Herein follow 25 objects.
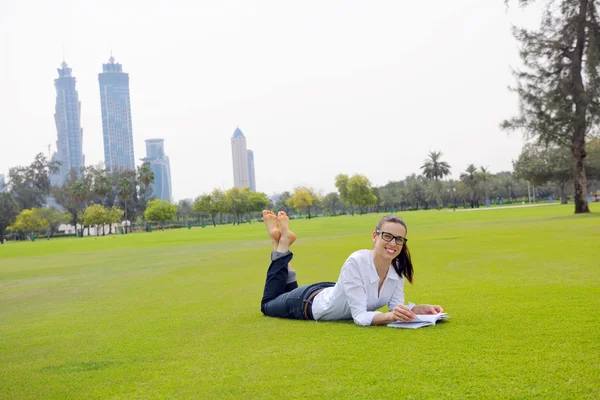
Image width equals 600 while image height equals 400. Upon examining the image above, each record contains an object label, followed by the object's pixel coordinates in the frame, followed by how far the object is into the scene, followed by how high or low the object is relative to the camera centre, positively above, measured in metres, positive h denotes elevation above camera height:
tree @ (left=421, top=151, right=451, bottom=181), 132.00 +8.39
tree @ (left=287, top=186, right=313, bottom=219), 150.38 +3.28
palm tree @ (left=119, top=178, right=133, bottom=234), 124.94 +8.14
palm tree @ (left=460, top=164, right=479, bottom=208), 136.38 +5.48
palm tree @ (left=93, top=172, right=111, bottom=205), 123.00 +8.80
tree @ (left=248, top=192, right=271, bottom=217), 131.00 +3.19
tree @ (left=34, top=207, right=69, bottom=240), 106.56 +2.24
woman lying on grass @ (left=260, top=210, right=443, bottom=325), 6.04 -0.91
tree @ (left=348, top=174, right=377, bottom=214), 133.38 +4.33
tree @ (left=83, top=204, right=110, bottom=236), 105.94 +1.81
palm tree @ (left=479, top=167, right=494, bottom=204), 139.75 +5.35
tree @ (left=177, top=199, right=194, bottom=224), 171.25 +3.07
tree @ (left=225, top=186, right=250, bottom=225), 129.12 +3.11
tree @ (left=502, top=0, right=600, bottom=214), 36.06 +7.33
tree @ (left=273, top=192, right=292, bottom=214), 178.41 +3.48
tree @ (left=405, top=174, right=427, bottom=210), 156.98 +3.06
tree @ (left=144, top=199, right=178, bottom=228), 116.50 +1.95
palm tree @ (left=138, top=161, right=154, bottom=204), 131.50 +11.51
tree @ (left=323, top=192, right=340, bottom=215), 177.64 +2.72
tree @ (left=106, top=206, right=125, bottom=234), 110.06 +1.85
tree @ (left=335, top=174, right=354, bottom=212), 137.62 +5.89
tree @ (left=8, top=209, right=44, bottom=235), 103.50 +1.62
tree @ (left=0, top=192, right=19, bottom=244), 113.44 +3.96
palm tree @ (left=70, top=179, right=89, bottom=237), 119.14 +7.40
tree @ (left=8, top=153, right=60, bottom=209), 129.25 +11.26
